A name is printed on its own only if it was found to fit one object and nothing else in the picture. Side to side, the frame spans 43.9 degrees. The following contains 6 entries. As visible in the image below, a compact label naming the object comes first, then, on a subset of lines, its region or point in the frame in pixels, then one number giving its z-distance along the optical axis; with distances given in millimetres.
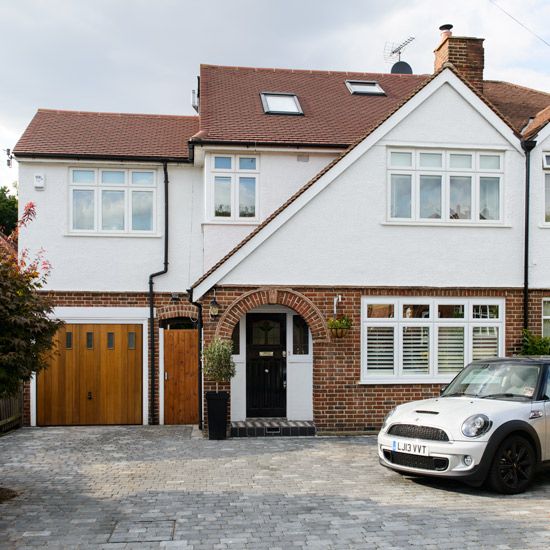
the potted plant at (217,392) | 12492
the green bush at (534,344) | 13203
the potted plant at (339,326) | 12922
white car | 8117
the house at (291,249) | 13164
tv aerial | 24578
